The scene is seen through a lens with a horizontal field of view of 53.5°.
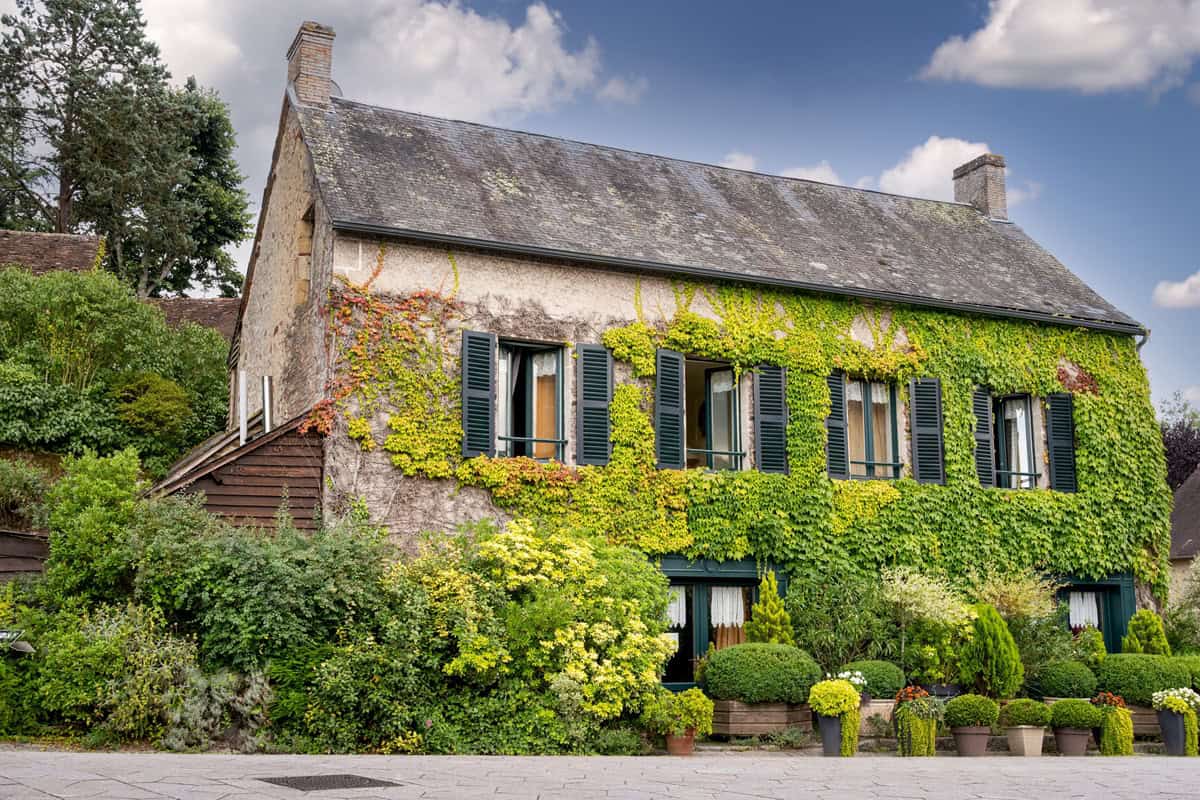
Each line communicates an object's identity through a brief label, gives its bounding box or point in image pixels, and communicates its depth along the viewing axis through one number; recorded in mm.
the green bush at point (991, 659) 15109
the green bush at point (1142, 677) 15289
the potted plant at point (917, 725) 13266
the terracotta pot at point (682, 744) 12578
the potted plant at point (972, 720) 13523
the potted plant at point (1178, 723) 14344
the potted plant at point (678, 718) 12555
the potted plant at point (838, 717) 13039
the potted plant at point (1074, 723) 13906
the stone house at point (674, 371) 14945
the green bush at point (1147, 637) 17594
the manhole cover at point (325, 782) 8008
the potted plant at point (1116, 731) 14000
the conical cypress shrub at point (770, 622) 15445
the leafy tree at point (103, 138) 32406
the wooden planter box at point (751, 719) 13922
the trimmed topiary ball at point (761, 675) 13938
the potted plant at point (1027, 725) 13836
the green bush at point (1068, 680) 15516
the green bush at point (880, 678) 14430
